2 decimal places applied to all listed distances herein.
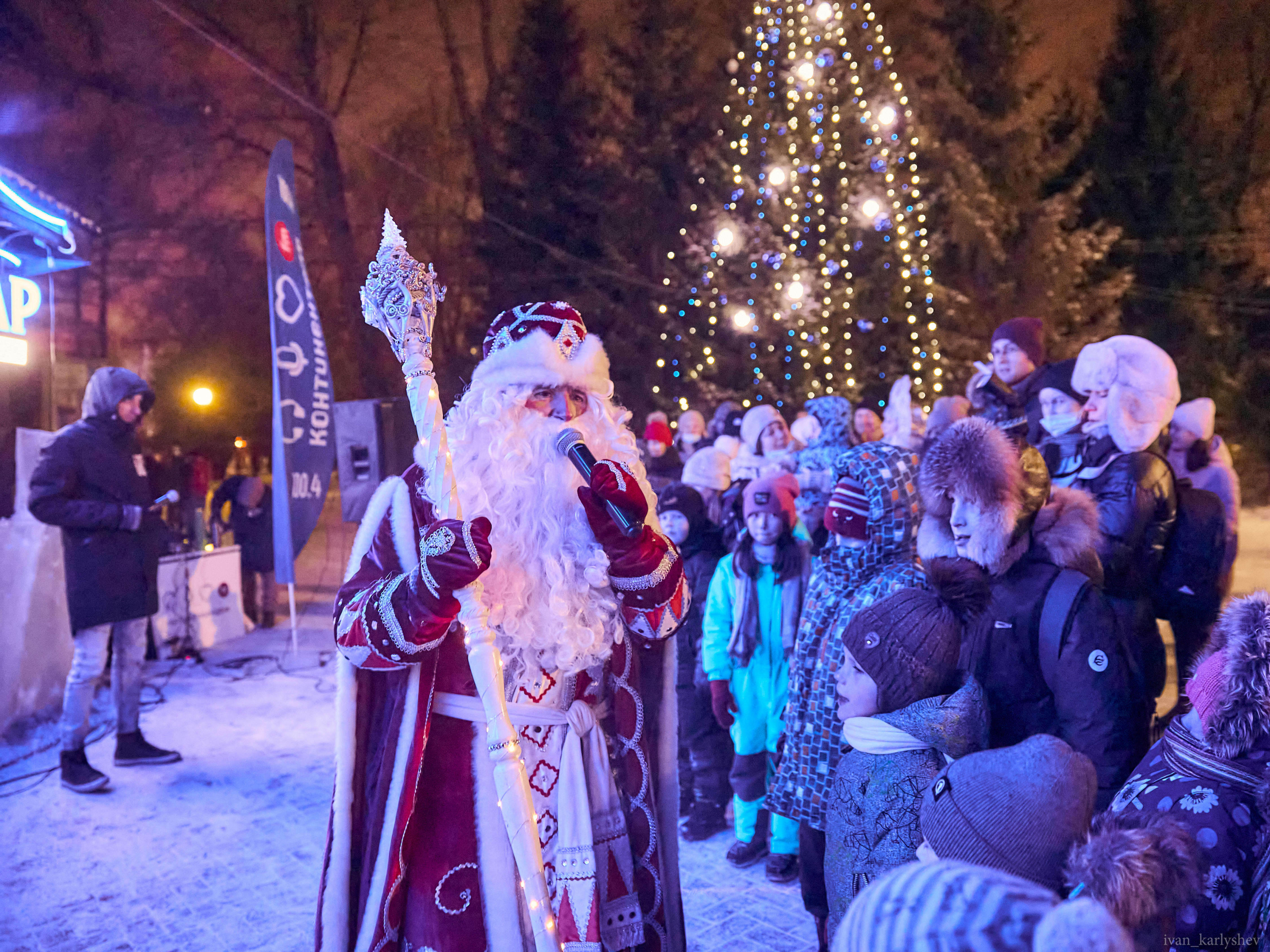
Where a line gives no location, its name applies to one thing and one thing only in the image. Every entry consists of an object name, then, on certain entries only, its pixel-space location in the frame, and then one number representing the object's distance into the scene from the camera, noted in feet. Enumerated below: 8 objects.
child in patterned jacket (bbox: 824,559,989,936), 6.93
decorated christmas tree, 39.81
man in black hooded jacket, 15.89
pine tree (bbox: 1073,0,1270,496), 58.80
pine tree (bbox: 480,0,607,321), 60.54
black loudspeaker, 25.25
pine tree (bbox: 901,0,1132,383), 53.26
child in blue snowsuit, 12.82
